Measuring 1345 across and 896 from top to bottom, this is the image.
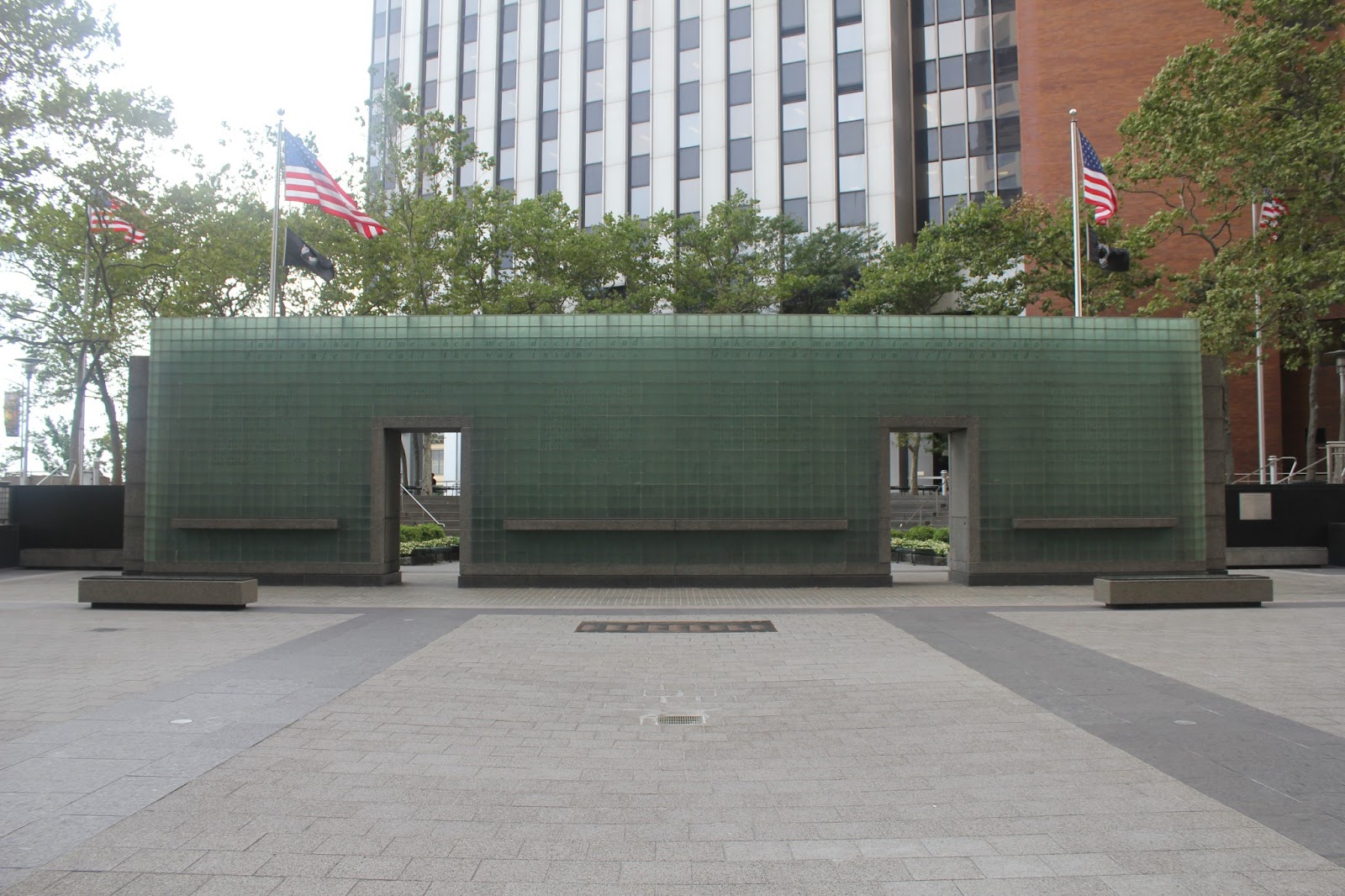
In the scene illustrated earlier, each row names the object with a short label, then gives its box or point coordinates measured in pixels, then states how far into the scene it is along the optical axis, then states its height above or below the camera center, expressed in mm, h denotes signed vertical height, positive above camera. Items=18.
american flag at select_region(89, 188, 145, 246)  29141 +8822
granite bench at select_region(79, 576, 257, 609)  14812 -1730
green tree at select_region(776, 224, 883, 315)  45125 +10838
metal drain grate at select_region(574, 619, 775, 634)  13125 -2069
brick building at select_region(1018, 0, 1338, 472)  37188 +16903
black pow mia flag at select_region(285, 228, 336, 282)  20984 +5241
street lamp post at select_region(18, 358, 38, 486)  34706 +4834
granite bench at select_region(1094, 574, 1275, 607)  14898 -1744
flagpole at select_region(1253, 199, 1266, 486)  31750 +2318
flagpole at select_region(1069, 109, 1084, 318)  22072 +8013
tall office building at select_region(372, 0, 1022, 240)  50500 +21679
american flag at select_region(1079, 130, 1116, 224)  22062 +6947
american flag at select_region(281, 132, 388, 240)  20281 +6678
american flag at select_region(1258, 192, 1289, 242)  28219 +8390
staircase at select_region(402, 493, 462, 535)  34219 -1068
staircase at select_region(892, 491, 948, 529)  34500 -1057
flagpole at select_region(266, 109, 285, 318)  20797 +6314
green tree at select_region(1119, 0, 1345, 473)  26453 +9897
